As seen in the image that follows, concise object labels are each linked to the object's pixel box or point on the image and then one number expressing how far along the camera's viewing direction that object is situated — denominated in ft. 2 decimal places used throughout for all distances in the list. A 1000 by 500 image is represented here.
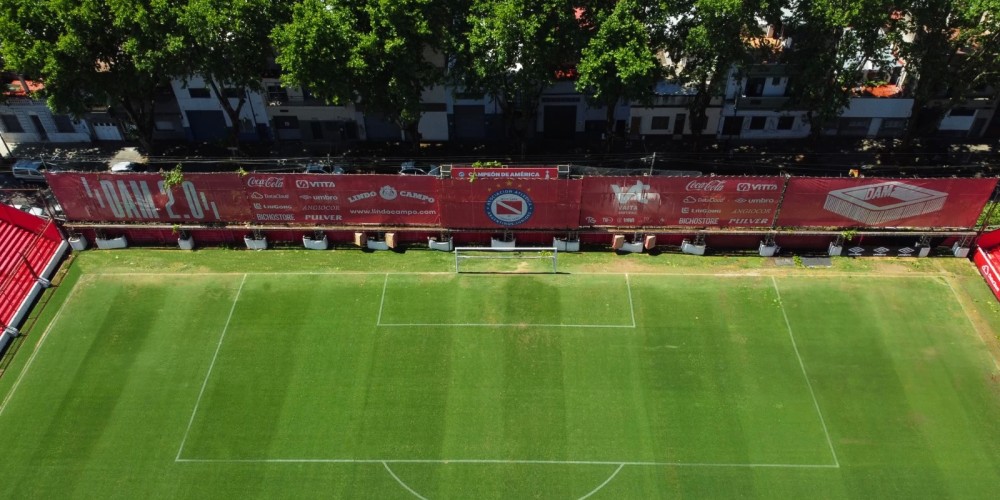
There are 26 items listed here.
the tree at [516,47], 121.29
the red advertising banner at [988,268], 106.11
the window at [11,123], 159.33
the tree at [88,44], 123.03
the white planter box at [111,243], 116.60
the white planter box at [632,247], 115.14
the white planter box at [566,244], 115.03
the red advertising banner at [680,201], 109.91
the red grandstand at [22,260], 103.09
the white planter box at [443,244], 115.75
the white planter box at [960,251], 112.88
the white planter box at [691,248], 114.42
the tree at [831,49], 122.93
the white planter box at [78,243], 116.37
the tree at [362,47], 122.42
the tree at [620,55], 122.62
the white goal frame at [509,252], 112.98
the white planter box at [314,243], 116.26
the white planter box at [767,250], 113.50
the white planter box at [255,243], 116.47
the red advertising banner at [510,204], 110.01
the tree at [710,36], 120.88
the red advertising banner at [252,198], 111.65
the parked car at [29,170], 144.36
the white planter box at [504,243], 115.96
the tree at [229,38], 124.47
